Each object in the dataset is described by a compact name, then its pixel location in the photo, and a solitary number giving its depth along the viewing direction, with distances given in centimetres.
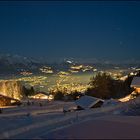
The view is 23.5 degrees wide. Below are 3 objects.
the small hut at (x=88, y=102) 2852
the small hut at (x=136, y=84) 3925
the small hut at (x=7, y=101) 3875
